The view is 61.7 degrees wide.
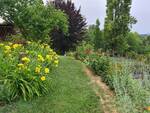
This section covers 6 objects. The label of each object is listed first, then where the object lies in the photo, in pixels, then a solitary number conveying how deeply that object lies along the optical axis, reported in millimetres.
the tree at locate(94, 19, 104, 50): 10994
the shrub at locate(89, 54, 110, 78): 4084
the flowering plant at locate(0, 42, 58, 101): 2738
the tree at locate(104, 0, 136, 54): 9721
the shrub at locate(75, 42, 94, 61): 5460
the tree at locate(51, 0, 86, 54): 9451
